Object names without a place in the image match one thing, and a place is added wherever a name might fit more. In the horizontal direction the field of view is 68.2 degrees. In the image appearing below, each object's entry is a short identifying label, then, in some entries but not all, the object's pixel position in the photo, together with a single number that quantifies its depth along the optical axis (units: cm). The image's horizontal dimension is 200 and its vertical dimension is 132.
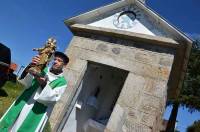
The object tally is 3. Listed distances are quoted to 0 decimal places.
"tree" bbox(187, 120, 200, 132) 1324
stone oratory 401
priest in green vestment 245
